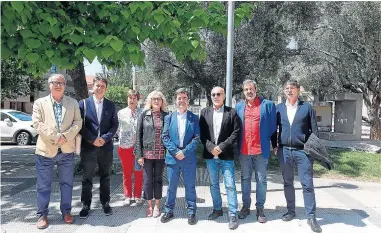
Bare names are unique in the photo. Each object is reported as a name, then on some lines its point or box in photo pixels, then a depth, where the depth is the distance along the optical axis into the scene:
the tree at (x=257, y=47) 13.66
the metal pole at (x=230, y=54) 6.36
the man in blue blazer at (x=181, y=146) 5.01
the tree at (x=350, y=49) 13.54
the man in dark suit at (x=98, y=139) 5.20
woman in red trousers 5.92
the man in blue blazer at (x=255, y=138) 5.02
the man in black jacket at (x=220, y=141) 4.93
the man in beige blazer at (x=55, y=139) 4.77
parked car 14.82
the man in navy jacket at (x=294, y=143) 4.95
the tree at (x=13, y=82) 18.39
